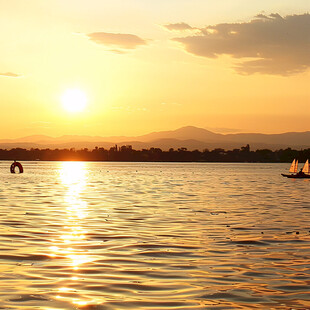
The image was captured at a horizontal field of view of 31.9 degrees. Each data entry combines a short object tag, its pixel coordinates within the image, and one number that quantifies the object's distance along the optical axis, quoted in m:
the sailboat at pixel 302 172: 125.69
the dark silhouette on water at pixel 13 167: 155.20
